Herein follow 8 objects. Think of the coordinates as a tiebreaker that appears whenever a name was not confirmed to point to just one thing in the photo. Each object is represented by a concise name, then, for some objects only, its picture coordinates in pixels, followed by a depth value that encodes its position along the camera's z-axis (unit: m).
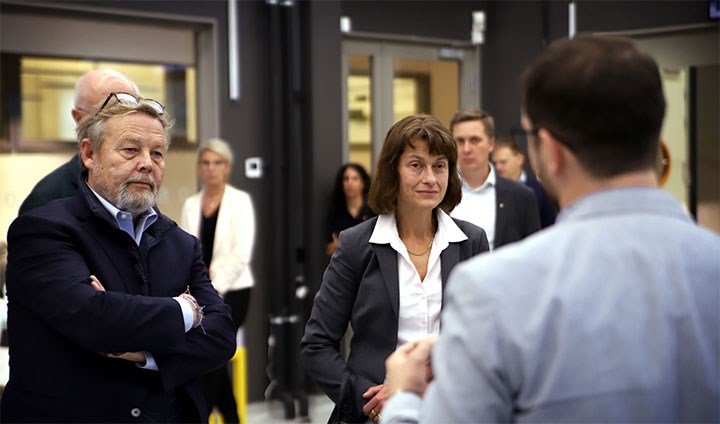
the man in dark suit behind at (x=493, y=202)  4.23
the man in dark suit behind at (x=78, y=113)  2.76
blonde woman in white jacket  5.77
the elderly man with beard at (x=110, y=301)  2.19
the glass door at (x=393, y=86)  7.47
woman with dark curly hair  6.66
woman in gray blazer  2.62
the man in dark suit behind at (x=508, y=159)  6.73
